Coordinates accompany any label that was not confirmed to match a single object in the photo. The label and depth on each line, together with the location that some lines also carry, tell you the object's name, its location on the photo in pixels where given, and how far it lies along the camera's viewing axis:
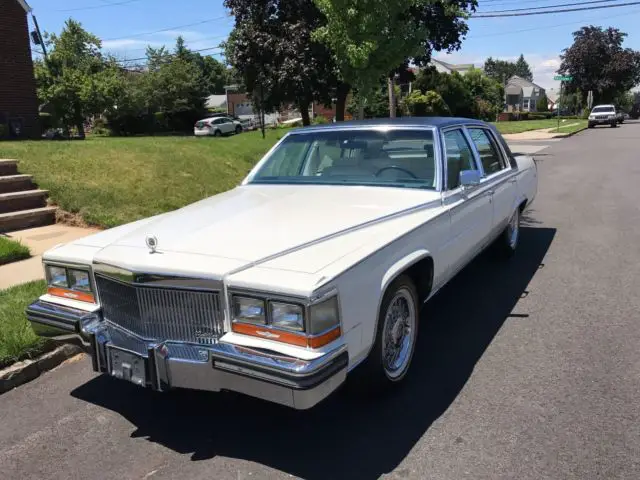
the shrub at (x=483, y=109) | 43.97
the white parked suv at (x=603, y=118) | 43.22
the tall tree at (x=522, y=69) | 181.00
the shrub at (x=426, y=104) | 37.00
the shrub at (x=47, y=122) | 25.89
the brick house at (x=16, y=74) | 17.22
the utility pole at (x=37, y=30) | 23.52
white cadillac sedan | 2.70
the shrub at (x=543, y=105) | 88.75
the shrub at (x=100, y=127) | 42.12
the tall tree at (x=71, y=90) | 31.12
